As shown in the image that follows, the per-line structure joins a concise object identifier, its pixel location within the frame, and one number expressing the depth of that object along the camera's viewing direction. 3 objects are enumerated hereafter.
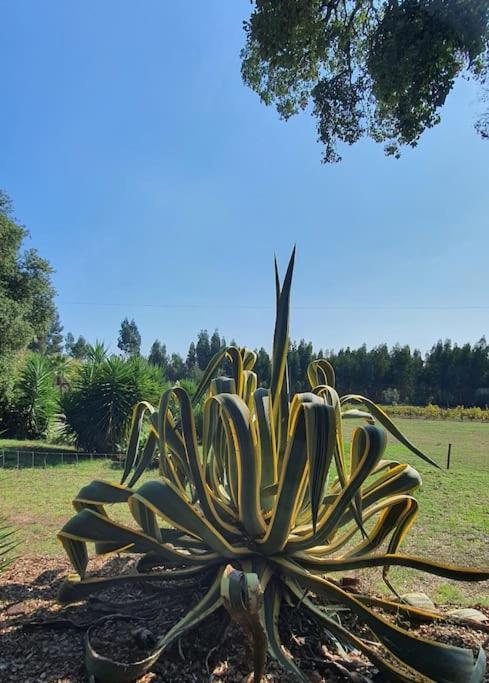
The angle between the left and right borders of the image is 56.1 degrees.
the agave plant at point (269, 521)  1.51
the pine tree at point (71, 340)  55.12
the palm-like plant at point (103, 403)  10.24
